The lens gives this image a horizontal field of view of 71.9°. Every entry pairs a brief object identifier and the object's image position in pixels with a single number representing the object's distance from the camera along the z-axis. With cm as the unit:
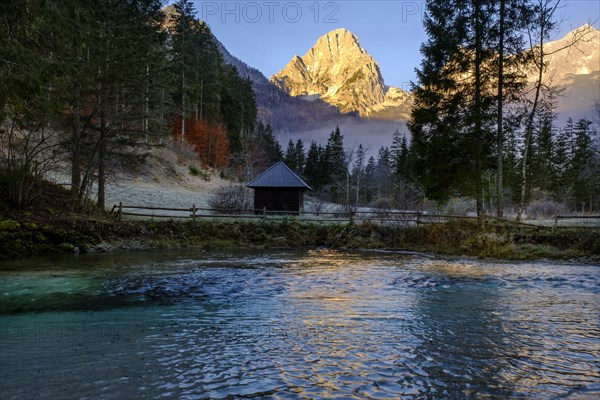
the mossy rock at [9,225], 1694
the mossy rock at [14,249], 1635
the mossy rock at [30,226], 1762
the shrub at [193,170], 4628
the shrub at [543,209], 3853
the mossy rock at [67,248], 1786
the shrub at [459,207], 4815
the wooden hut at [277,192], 3206
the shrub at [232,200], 3083
